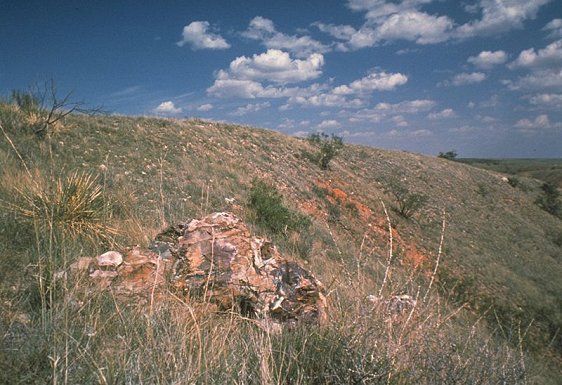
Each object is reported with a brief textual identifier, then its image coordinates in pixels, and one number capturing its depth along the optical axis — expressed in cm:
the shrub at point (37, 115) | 791
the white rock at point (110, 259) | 304
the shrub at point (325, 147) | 1756
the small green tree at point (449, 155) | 3898
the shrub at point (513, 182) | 3066
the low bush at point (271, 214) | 766
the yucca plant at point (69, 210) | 363
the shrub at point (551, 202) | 2727
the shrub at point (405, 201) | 1619
